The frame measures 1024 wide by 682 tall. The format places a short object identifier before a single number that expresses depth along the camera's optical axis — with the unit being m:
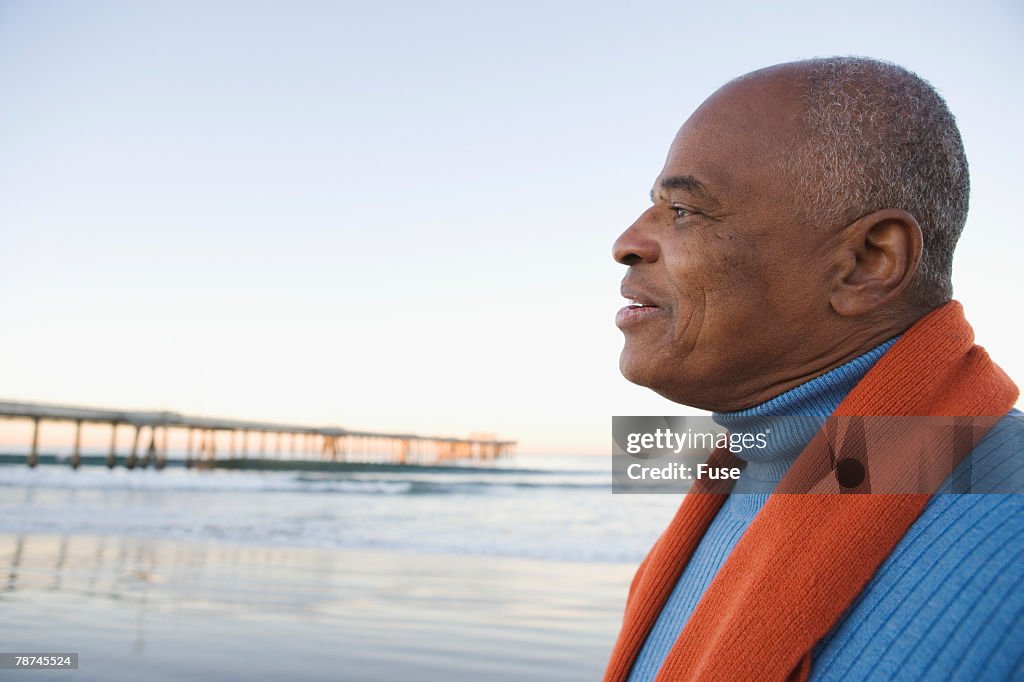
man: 0.81
